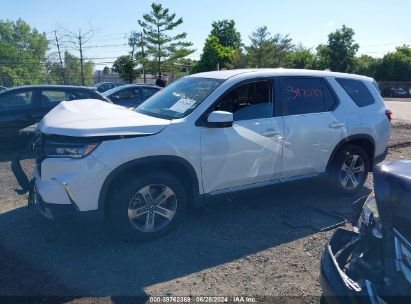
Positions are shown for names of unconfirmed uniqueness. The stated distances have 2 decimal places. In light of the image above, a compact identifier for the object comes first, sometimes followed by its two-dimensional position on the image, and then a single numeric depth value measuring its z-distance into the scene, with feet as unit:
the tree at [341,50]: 197.77
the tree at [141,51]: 127.34
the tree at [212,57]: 187.21
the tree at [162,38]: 123.96
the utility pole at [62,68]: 113.22
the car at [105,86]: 86.17
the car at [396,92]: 149.28
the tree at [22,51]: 167.48
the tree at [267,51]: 166.50
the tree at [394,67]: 177.27
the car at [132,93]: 41.96
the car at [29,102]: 26.12
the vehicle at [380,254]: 6.66
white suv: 11.82
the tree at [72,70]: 123.46
